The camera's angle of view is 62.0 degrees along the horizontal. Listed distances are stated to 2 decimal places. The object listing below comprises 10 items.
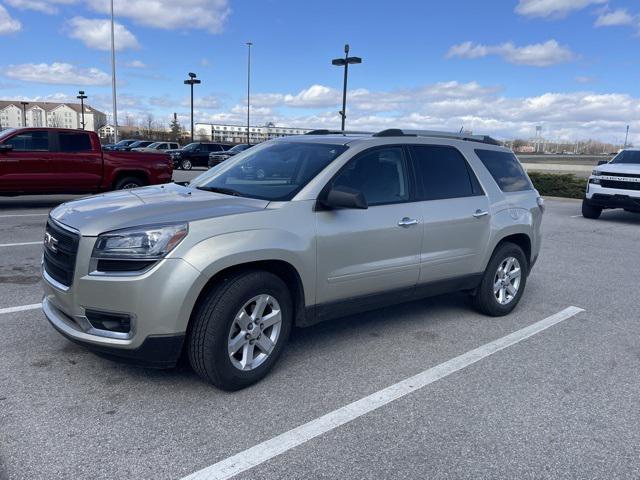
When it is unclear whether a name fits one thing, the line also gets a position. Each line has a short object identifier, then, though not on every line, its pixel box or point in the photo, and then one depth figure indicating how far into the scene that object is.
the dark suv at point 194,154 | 31.34
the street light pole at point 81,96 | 54.16
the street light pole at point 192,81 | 41.09
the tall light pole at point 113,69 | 30.75
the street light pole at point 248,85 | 49.78
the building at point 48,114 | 137.50
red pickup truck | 11.46
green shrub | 18.58
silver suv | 3.21
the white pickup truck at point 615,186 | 12.37
